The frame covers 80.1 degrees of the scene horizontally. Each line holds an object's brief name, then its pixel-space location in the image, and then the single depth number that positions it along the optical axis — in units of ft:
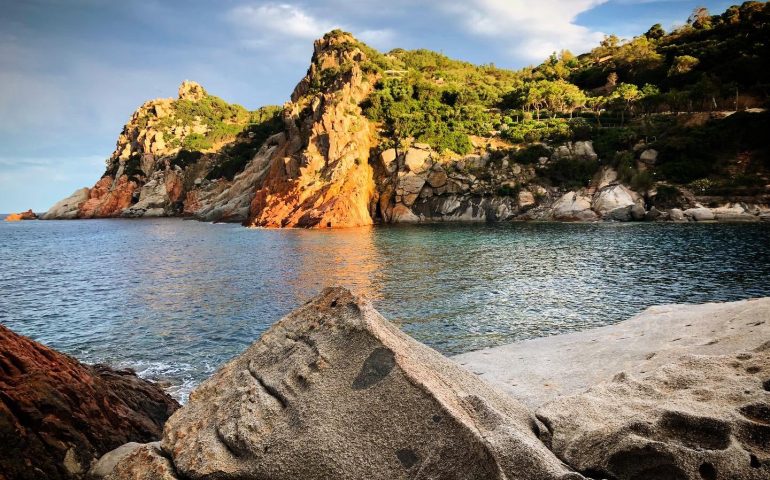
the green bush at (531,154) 267.98
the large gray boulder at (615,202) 215.74
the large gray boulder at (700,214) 192.44
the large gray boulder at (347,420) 15.69
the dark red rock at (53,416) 19.15
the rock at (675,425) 15.07
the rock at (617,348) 29.76
